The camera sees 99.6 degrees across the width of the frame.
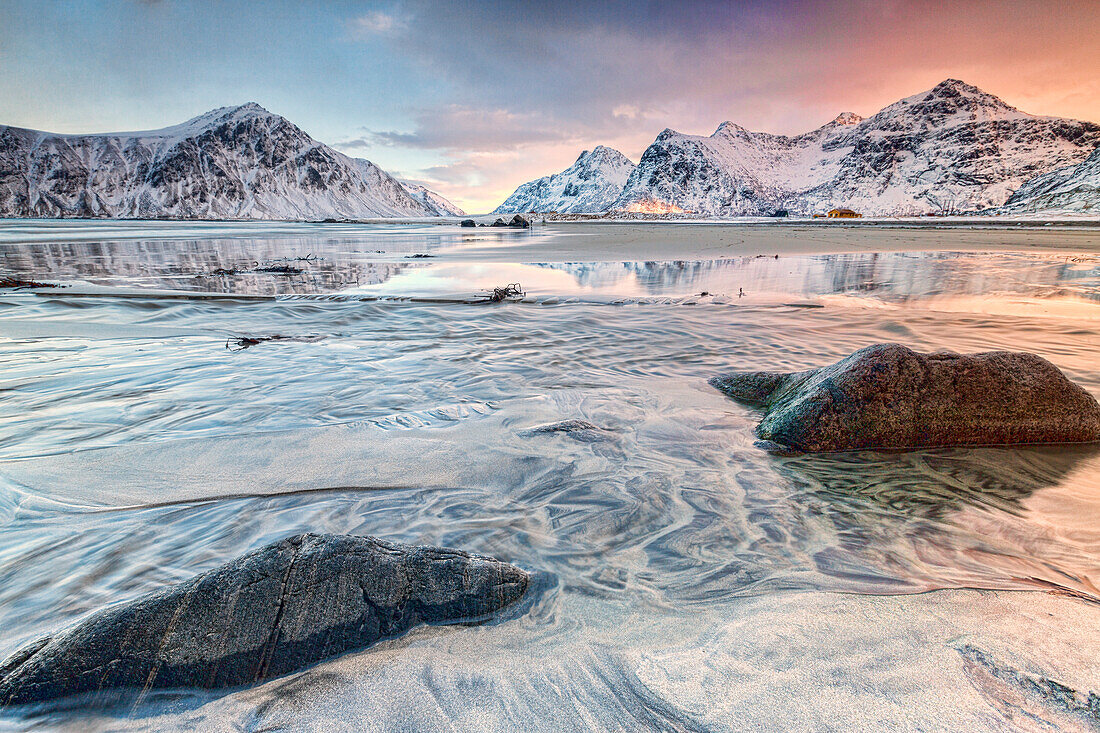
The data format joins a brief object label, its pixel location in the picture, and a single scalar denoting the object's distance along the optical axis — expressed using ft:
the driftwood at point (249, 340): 21.57
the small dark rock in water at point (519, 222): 169.58
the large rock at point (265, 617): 5.42
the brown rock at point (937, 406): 12.09
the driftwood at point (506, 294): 32.71
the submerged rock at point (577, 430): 12.99
